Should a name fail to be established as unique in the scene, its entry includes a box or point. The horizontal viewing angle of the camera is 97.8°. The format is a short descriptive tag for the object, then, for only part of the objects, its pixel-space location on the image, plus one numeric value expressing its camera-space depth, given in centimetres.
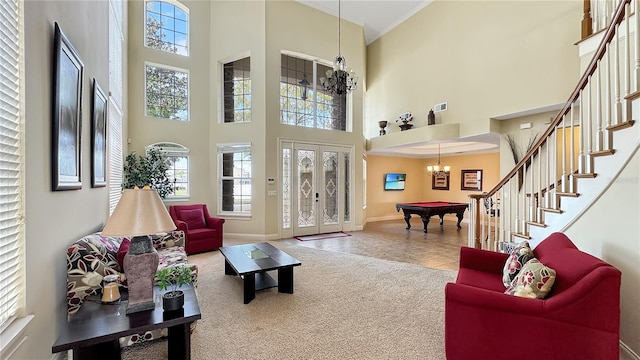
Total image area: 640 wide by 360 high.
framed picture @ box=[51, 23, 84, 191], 188
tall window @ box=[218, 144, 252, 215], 639
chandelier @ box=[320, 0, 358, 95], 451
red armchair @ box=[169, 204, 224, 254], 493
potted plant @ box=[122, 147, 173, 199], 533
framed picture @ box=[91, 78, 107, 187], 290
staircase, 213
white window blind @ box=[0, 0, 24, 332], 134
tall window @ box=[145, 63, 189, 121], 614
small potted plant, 179
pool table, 698
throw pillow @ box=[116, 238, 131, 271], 262
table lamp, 176
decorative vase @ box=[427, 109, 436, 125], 667
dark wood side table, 154
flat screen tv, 965
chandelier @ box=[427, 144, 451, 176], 958
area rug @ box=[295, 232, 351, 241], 632
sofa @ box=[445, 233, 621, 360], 158
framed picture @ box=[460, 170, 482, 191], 881
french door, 648
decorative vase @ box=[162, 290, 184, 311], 178
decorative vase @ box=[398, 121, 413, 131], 730
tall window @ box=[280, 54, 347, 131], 661
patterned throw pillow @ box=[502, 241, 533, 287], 236
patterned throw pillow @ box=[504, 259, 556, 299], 188
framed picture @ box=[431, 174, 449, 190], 971
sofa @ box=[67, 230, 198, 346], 206
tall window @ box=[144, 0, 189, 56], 619
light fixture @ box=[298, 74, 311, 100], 682
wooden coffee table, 307
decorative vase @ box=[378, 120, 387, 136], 800
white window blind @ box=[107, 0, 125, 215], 402
